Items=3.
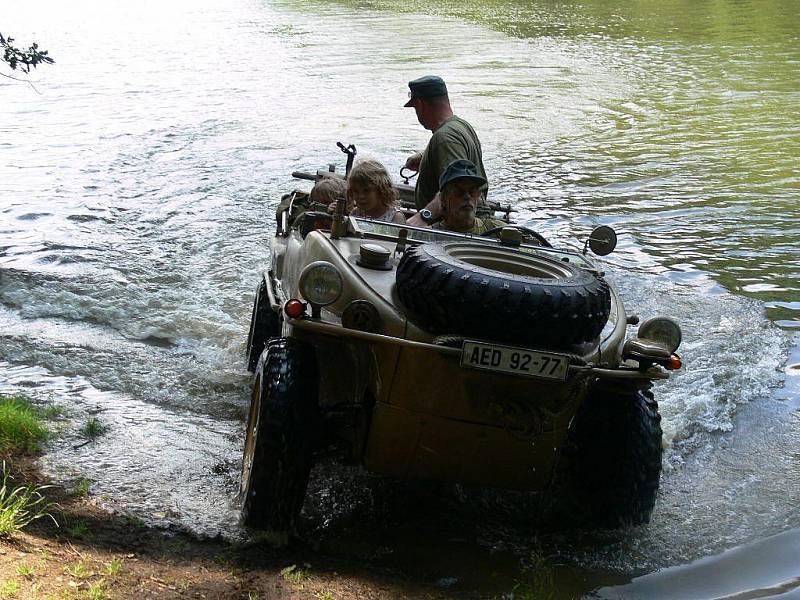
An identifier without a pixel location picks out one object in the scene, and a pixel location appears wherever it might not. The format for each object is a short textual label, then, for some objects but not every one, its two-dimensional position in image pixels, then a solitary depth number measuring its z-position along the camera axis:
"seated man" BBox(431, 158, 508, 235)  5.90
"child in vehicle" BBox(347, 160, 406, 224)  6.59
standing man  7.18
